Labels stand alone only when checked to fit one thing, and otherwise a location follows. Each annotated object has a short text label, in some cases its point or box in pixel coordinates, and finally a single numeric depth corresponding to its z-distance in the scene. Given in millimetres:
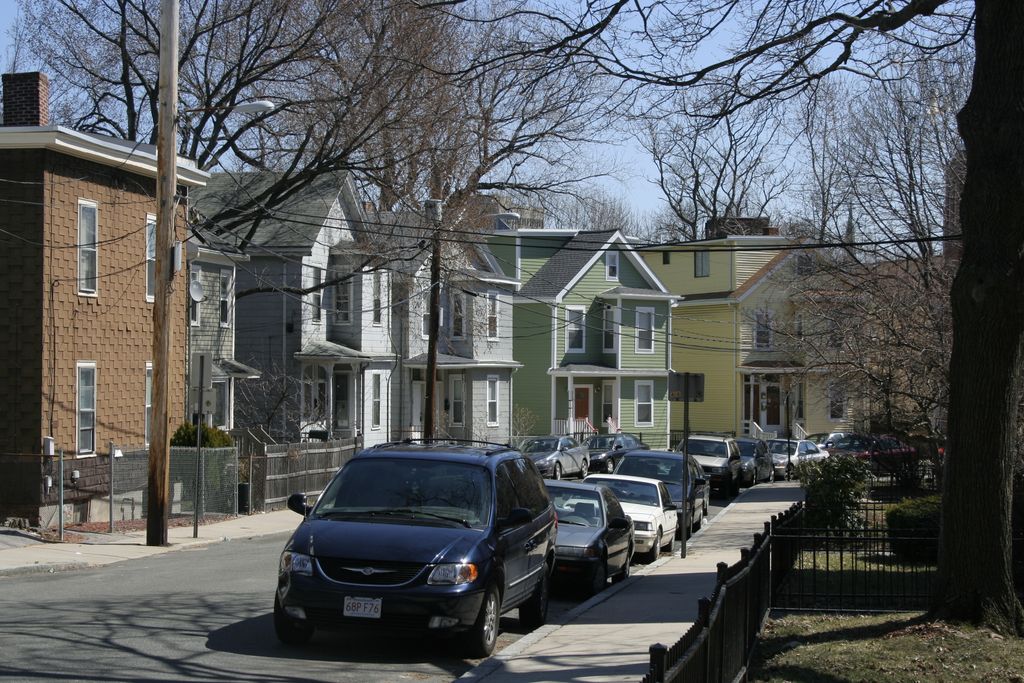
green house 52312
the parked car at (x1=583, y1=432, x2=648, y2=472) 38500
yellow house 56781
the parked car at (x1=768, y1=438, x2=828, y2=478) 44844
